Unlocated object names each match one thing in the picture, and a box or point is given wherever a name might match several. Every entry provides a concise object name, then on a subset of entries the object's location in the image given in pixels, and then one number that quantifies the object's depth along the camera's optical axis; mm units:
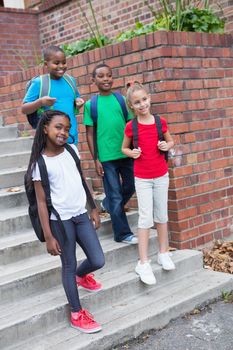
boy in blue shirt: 4059
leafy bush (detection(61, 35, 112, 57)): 5670
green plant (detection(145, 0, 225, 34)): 5007
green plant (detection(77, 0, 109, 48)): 5574
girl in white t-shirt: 3328
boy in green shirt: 4410
